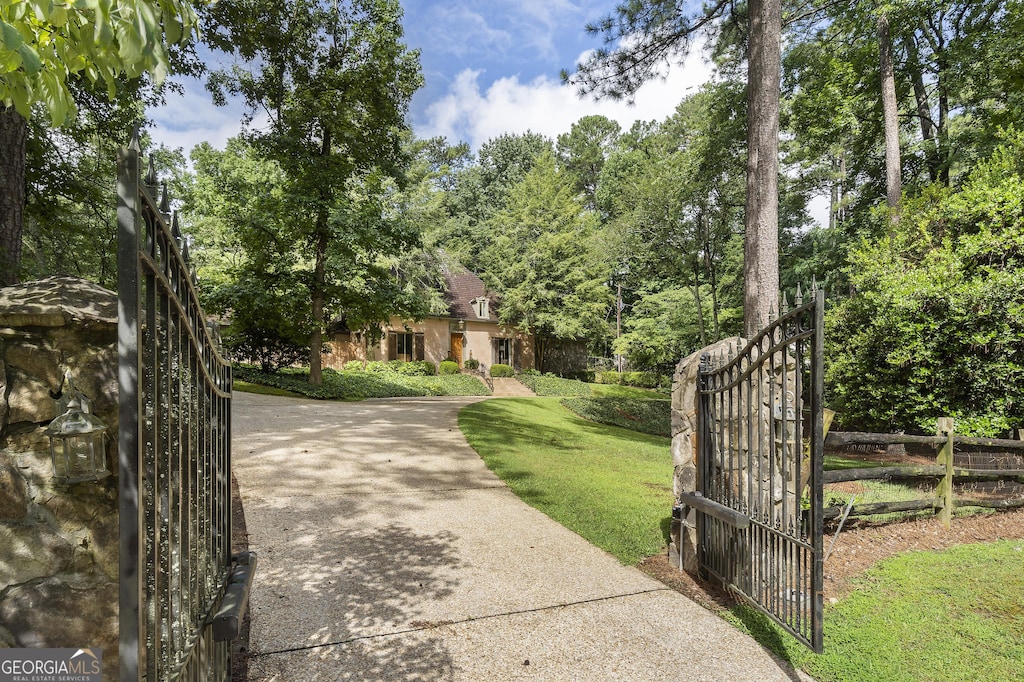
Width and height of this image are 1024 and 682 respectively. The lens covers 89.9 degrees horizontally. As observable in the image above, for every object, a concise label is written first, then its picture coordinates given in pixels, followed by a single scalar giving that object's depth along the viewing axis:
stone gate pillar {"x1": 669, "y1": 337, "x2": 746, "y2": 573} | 4.25
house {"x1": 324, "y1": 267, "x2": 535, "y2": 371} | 25.09
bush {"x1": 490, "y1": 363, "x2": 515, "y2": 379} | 26.84
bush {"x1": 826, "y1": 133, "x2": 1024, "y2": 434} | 8.04
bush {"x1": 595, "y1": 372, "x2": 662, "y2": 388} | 26.60
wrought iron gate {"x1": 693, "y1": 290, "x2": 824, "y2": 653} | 2.76
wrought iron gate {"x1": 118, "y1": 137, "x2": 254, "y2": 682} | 1.19
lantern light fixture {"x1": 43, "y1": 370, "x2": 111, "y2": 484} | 1.45
